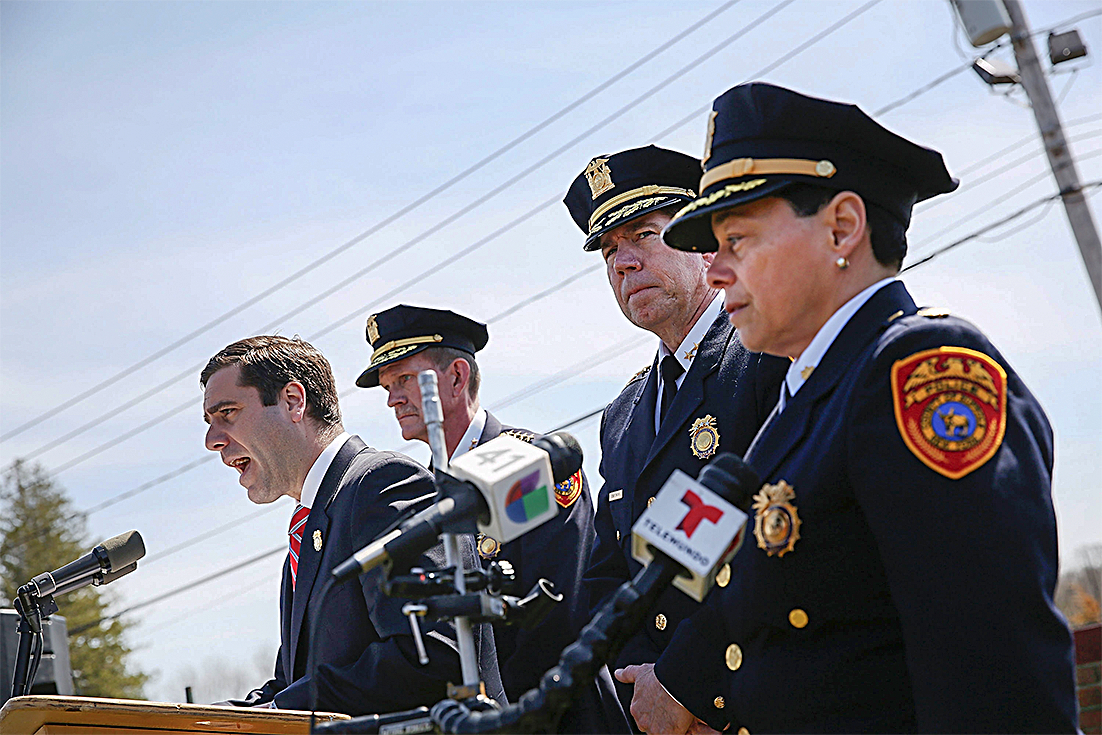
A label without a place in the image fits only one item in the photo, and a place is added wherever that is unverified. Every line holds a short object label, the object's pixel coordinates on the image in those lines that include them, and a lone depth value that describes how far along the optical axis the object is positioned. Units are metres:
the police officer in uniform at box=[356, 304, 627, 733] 3.86
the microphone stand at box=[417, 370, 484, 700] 1.96
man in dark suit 3.43
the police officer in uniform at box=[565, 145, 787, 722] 3.22
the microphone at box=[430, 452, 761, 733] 1.79
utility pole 7.77
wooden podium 2.65
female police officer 1.93
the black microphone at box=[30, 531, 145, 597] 3.76
